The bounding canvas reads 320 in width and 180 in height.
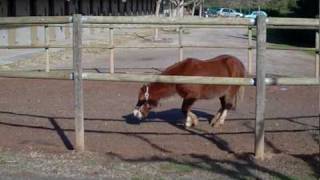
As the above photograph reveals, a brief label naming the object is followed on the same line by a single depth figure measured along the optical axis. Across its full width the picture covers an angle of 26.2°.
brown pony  9.27
